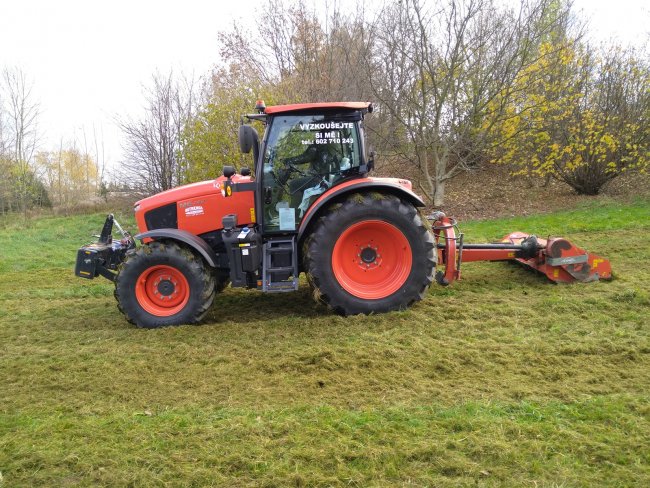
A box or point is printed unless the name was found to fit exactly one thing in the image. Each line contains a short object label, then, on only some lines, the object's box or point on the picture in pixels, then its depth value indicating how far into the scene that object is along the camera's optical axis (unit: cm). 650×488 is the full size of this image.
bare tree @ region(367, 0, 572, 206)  1270
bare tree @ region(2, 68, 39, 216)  2416
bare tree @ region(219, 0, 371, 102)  1489
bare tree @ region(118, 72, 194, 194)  1706
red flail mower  585
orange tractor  525
